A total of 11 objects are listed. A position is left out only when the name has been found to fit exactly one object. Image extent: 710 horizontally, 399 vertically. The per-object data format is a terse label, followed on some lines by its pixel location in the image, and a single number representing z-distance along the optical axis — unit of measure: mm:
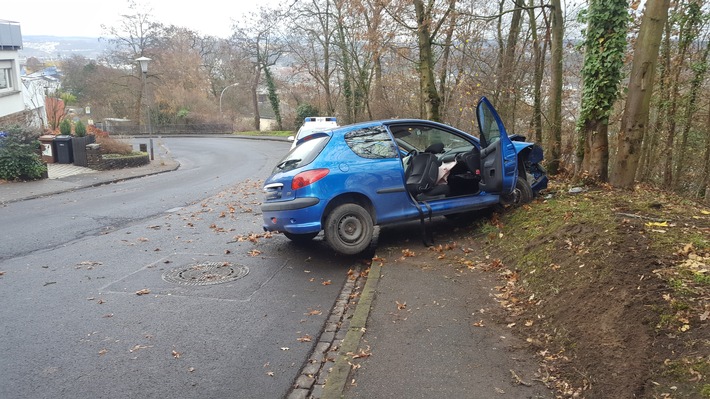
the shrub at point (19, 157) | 17359
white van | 16078
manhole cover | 6434
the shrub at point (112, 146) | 24250
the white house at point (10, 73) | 31016
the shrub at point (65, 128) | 23094
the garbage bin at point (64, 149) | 22516
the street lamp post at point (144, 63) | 25828
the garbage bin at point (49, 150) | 22720
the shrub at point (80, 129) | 23000
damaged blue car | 6910
